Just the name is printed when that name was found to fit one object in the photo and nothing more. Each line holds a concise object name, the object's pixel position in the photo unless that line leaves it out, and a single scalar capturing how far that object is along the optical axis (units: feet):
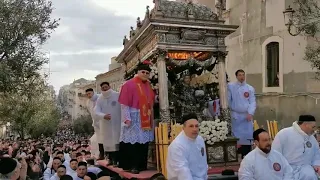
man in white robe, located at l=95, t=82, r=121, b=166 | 32.42
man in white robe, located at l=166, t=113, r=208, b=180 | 19.96
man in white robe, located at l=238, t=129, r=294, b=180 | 19.07
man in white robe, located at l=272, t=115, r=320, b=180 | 22.94
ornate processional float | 29.81
